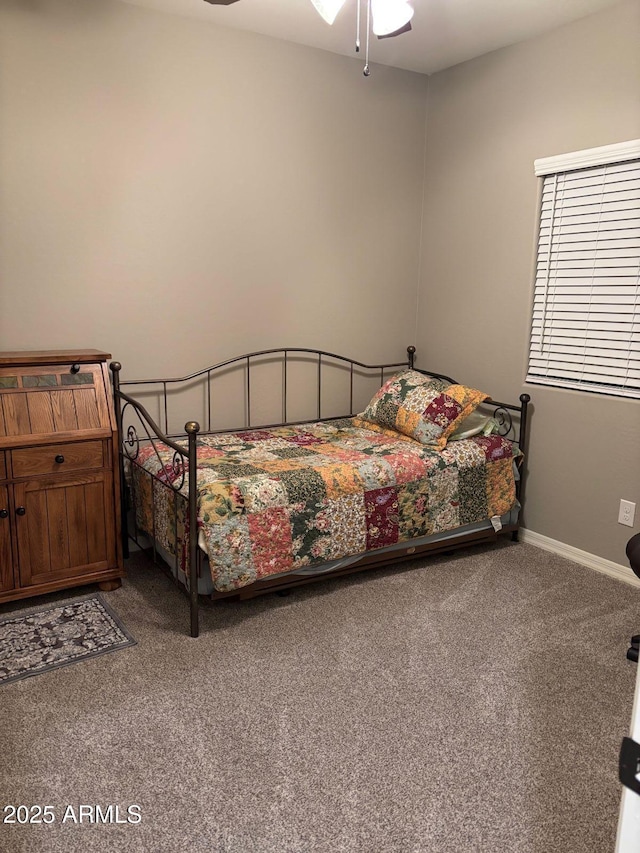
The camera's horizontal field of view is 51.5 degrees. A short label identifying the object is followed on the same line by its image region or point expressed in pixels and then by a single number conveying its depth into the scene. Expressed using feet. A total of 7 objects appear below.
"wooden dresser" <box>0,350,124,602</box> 8.26
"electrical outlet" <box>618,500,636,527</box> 9.92
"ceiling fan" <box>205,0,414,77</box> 7.26
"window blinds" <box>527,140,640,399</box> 9.73
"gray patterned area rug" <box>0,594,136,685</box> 7.47
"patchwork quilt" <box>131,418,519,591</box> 8.26
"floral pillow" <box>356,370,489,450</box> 10.56
